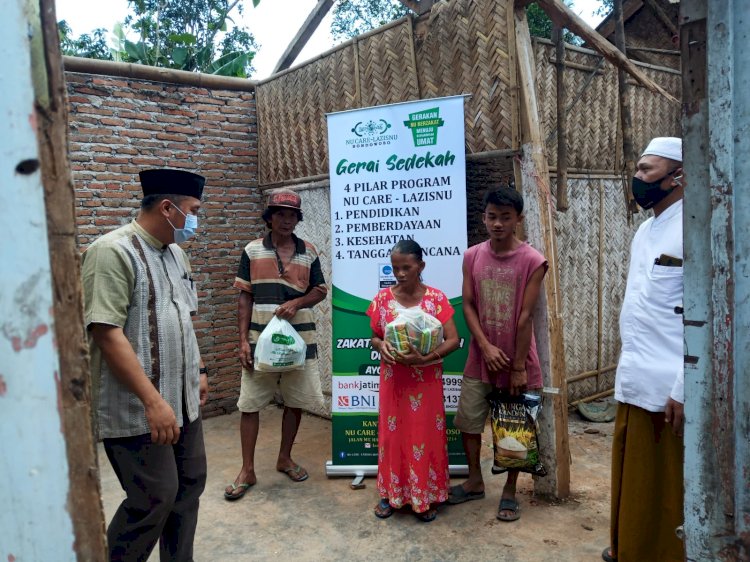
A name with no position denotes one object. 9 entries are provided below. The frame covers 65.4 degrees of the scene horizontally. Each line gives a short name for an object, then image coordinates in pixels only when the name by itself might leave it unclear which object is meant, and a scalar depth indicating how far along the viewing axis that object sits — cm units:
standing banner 407
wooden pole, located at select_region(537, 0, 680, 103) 365
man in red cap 416
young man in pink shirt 350
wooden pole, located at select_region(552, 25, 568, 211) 421
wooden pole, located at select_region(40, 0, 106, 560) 103
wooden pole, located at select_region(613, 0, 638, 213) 437
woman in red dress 359
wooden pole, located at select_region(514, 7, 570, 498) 374
